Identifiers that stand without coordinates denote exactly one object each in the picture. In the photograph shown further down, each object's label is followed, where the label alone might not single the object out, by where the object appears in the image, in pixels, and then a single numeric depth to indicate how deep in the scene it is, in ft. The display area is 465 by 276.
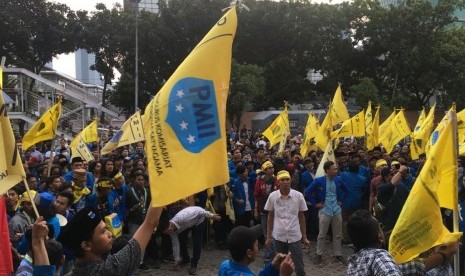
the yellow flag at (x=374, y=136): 42.14
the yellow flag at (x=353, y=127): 39.01
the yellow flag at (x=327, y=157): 27.27
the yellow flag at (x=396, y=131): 40.70
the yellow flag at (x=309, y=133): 41.57
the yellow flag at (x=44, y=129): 26.94
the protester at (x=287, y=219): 21.02
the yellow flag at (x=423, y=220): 11.38
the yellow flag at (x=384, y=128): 43.33
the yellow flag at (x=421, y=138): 36.94
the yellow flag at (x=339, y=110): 40.73
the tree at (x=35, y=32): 101.65
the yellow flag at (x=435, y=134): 26.08
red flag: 12.25
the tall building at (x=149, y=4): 162.79
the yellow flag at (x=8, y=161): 11.73
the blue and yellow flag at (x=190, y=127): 10.09
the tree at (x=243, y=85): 90.58
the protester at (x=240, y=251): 10.64
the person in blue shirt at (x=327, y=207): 26.23
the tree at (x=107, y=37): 107.99
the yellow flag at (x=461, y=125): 30.71
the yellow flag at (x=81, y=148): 34.06
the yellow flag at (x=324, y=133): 36.42
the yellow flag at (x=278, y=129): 43.47
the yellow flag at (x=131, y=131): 29.78
